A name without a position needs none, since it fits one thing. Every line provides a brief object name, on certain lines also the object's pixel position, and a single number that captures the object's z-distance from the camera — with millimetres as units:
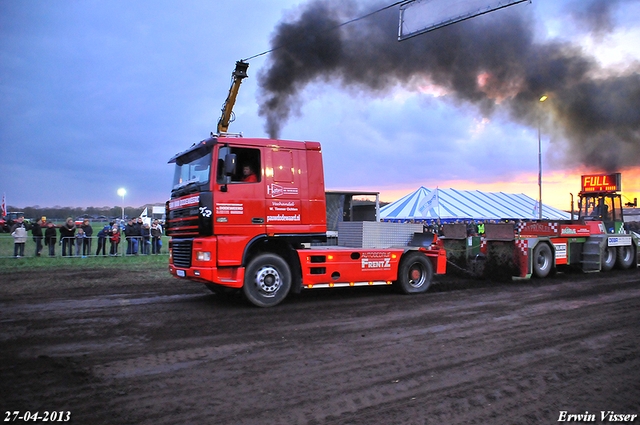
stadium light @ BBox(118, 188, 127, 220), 41344
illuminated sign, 16672
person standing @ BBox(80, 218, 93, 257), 16719
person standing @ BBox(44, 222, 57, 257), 16125
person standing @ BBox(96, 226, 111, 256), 16739
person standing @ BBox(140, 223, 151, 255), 17969
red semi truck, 7277
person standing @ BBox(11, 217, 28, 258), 15383
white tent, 24291
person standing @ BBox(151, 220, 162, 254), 18344
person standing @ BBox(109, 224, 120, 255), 16945
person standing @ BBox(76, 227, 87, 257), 16347
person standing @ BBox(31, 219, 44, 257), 16250
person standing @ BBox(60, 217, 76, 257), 16125
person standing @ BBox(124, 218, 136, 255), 17609
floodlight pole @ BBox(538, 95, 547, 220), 24266
